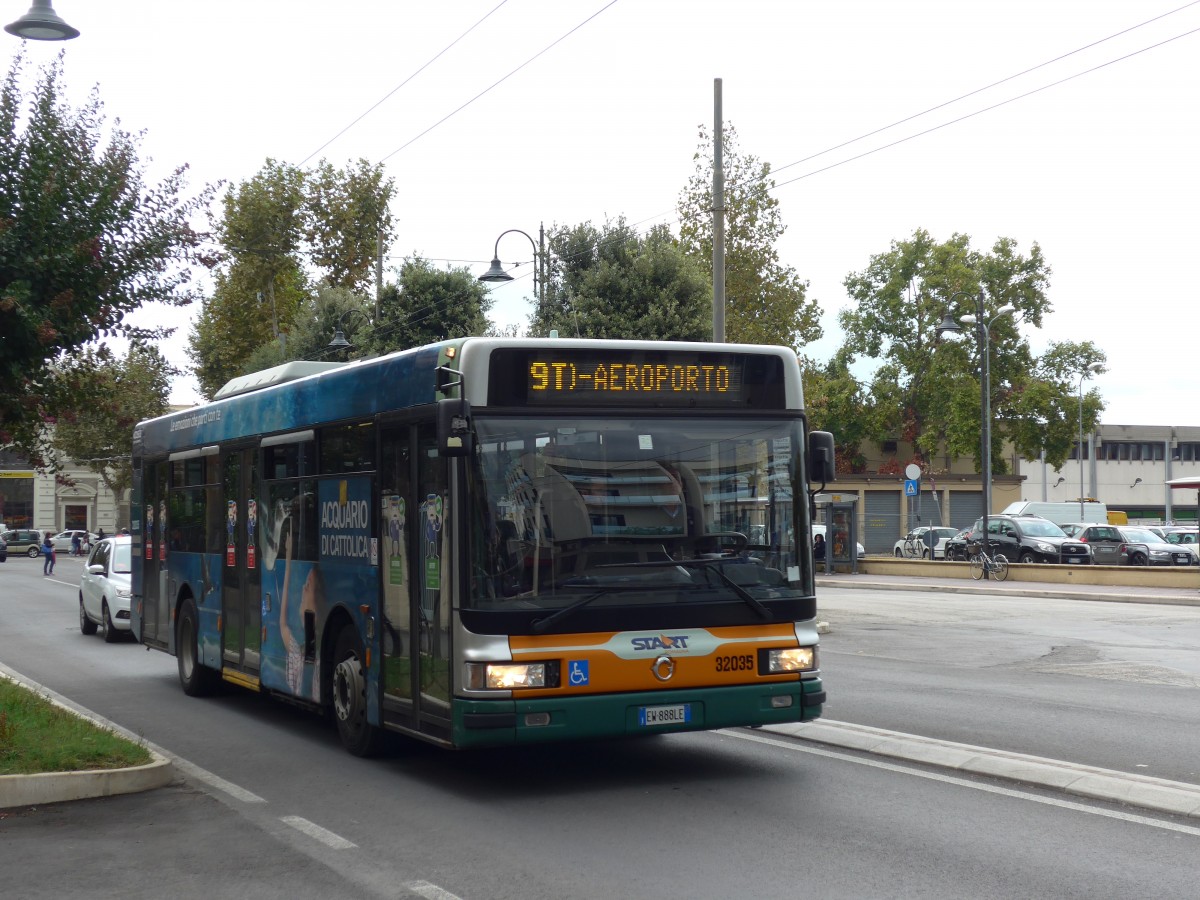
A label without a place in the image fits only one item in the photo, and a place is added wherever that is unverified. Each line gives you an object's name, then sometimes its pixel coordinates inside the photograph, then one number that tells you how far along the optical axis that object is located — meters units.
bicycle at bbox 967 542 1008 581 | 39.09
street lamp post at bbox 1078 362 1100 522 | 73.94
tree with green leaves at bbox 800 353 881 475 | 74.75
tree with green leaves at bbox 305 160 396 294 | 57.50
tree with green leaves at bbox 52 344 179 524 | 12.26
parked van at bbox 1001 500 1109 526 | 59.43
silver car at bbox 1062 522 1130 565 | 47.03
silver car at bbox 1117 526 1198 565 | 47.88
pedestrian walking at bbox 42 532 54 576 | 55.00
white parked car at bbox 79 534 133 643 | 21.80
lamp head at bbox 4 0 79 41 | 11.63
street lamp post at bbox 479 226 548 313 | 35.38
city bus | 8.31
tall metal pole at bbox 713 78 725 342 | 20.75
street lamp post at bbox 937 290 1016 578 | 41.41
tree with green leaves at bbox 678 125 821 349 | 57.94
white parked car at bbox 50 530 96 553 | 78.75
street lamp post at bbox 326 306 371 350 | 37.12
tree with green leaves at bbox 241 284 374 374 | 46.78
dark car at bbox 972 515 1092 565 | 43.41
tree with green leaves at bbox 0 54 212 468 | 10.73
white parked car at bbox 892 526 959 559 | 54.41
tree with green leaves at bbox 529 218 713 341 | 33.66
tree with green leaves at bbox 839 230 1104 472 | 71.94
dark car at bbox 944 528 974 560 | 49.44
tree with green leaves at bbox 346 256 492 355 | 42.91
